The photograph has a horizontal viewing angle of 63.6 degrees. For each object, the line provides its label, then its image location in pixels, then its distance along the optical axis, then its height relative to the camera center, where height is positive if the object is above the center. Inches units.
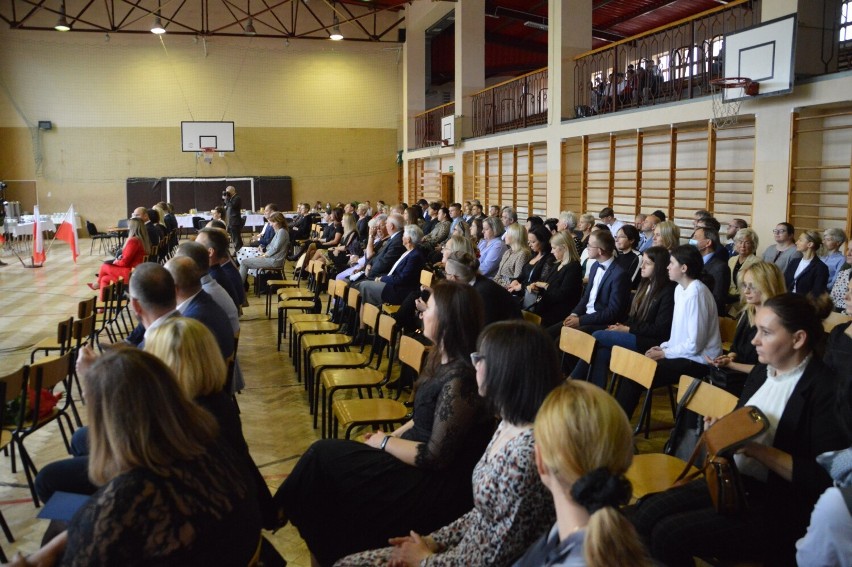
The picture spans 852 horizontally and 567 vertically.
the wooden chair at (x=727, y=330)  190.4 -34.4
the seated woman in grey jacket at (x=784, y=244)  274.6 -15.9
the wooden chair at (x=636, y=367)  146.0 -35.4
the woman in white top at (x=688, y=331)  169.6 -31.3
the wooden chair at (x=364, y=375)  171.3 -43.4
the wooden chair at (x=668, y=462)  114.2 -45.7
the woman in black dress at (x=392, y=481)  104.8 -42.5
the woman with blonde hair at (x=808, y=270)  247.1 -23.8
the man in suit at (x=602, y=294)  213.9 -27.9
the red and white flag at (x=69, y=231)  494.3 -15.6
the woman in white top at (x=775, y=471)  93.3 -36.4
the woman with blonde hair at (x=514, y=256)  288.2 -21.0
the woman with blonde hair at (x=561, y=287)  237.6 -28.1
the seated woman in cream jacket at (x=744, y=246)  260.6 -15.5
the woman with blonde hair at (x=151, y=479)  66.3 -27.2
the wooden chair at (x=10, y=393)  132.0 -36.3
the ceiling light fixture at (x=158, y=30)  629.3 +163.7
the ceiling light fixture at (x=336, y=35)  689.6 +172.6
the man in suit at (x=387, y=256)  301.0 -21.5
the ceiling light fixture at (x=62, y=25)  641.6 +173.3
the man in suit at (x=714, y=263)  240.1 -20.9
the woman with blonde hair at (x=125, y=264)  319.6 -25.6
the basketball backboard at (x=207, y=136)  816.3 +86.9
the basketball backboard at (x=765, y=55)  296.5 +67.5
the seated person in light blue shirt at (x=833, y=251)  262.5 -18.1
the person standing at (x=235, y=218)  569.9 -8.0
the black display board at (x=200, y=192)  834.2 +20.3
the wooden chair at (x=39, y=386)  145.9 -38.2
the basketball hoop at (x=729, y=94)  317.1 +51.9
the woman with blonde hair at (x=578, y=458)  60.1 -23.1
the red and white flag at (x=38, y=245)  546.3 -28.9
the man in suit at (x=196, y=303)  152.3 -21.2
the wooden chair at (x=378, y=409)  146.1 -44.6
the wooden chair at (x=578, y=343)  168.7 -34.6
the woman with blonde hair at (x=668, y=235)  260.1 -11.1
